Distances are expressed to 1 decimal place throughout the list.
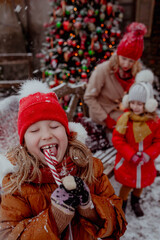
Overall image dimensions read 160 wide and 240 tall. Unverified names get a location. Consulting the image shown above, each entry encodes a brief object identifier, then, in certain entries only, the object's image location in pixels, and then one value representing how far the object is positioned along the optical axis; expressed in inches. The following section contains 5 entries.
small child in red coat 75.9
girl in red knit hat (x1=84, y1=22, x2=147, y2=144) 97.3
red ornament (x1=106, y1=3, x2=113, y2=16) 173.5
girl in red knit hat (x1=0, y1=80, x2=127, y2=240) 38.9
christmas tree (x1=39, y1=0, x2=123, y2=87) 170.6
